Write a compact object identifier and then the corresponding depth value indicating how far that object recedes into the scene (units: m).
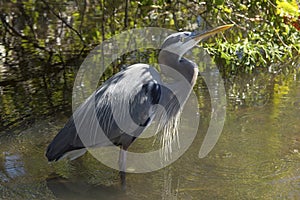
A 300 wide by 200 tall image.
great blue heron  8.22
